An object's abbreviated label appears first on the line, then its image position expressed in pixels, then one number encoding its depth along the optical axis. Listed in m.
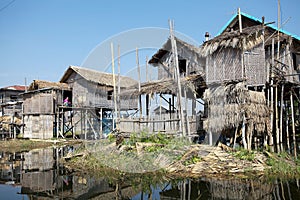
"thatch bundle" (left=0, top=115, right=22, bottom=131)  28.27
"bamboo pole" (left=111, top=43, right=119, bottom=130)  17.86
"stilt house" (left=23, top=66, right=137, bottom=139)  24.52
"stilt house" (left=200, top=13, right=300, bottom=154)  11.75
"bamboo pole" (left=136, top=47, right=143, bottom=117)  17.30
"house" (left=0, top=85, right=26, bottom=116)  33.47
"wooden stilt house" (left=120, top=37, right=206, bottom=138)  14.38
